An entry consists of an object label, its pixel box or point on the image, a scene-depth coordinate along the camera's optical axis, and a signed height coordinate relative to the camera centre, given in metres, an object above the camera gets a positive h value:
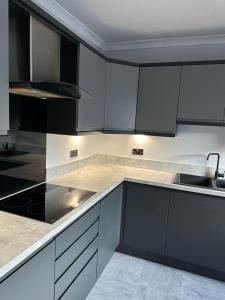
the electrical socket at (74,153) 2.44 -0.32
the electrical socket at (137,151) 2.79 -0.30
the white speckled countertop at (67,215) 1.02 -0.59
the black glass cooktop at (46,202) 1.43 -0.58
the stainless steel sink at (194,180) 2.49 -0.57
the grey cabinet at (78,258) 1.35 -0.92
